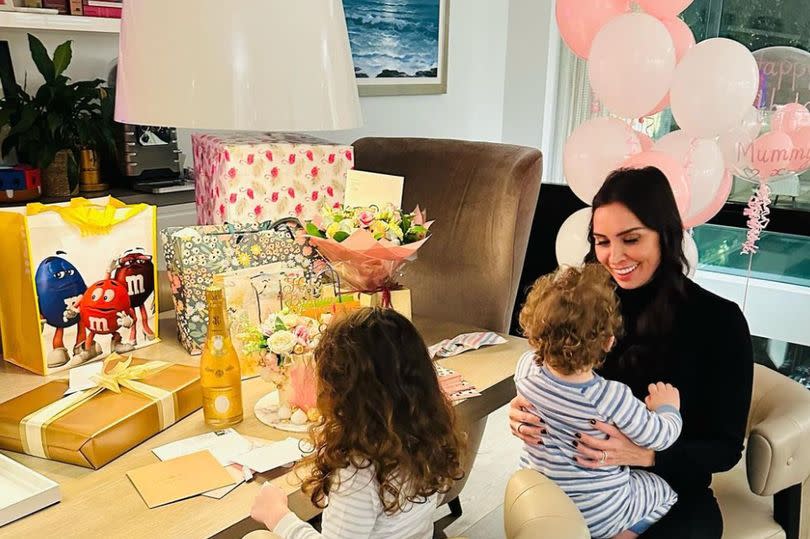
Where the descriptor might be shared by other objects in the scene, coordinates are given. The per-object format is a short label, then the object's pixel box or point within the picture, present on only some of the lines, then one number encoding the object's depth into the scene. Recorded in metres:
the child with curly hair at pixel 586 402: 1.37
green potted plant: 2.40
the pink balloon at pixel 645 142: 2.53
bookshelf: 2.29
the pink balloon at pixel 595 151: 2.41
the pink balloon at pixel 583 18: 2.50
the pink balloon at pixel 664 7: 2.42
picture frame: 3.70
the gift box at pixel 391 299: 1.68
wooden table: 1.05
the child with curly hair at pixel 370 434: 1.10
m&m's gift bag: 1.47
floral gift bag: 1.63
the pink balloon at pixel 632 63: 2.28
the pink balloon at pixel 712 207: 2.53
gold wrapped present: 1.21
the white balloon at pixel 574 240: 2.47
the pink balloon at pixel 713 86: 2.25
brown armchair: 2.23
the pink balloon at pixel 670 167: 2.28
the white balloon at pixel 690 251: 2.31
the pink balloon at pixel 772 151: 2.92
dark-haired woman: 1.52
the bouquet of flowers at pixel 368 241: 1.60
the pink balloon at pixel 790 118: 2.96
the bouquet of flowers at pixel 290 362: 1.37
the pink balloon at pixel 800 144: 2.96
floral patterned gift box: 1.86
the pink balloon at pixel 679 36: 2.48
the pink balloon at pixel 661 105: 2.48
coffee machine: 2.68
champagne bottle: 1.32
